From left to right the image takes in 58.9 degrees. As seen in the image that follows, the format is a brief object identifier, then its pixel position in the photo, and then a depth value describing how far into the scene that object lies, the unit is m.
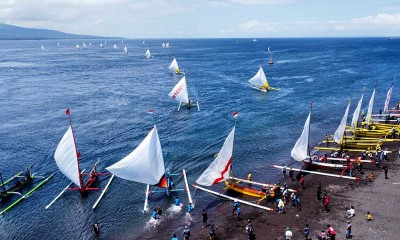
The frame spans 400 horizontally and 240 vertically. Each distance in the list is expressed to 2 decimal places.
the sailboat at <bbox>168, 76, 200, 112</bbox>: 91.62
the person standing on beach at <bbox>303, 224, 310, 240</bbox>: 35.91
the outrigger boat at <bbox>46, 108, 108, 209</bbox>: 48.34
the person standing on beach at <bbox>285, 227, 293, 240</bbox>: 35.50
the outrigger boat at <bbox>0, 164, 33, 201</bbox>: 49.03
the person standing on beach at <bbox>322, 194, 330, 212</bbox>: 41.69
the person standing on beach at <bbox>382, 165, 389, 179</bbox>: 48.97
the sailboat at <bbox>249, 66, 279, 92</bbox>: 114.44
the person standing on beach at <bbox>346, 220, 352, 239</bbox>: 35.49
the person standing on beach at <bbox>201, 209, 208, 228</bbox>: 40.97
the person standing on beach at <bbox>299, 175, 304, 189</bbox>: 48.44
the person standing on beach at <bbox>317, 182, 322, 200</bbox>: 44.56
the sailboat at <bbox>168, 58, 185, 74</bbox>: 153.12
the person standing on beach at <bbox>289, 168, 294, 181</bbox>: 51.91
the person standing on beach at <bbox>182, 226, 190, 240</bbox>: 37.81
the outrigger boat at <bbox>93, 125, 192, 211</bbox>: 45.97
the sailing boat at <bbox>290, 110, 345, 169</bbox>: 53.28
